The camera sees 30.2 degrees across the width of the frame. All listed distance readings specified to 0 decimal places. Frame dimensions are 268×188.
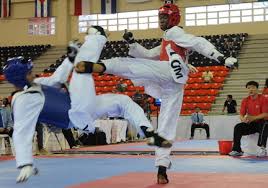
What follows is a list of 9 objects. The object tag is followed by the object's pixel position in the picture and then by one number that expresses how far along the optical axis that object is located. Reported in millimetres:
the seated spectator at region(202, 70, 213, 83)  19938
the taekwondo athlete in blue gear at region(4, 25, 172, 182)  4531
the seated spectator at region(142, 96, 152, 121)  15279
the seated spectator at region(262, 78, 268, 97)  9704
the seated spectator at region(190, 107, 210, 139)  16953
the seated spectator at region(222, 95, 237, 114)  16875
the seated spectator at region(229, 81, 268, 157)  9297
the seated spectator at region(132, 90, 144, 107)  14555
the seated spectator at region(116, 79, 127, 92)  14945
